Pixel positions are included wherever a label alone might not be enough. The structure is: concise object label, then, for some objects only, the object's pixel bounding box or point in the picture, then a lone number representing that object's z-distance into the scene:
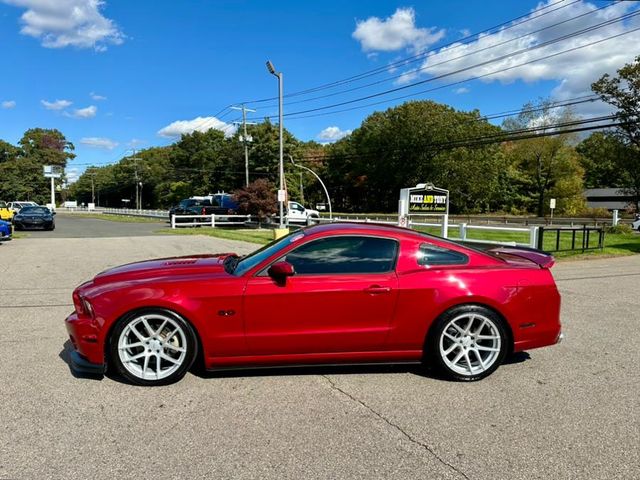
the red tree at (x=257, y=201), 35.97
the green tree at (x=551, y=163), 64.44
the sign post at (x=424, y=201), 16.69
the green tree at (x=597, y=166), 53.43
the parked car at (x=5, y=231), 16.76
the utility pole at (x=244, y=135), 49.27
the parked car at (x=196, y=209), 38.16
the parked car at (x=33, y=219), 25.70
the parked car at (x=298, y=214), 35.47
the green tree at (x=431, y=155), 65.50
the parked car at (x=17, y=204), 43.52
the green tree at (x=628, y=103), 42.69
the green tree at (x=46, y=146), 101.00
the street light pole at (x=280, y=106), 27.14
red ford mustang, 4.16
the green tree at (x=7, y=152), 95.44
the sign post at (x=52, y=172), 78.38
